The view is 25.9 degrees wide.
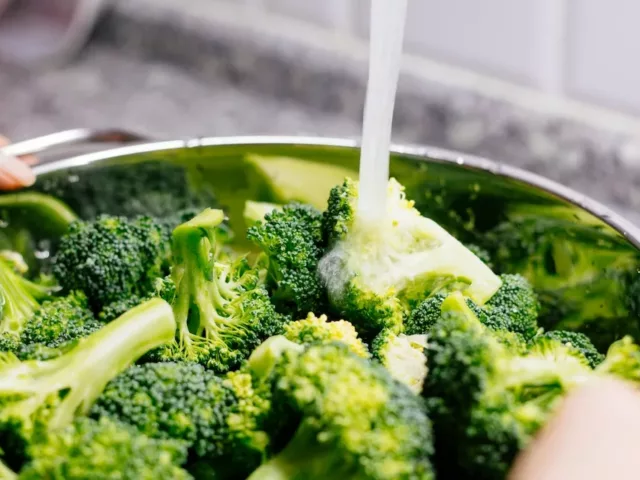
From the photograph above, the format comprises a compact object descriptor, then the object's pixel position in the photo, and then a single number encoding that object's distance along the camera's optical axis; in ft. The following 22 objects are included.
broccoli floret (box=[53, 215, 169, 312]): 1.52
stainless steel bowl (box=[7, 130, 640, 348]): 1.50
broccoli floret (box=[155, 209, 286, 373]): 1.40
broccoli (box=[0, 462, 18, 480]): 1.23
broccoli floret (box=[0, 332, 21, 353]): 1.42
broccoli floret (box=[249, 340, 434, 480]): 1.18
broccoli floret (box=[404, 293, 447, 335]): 1.42
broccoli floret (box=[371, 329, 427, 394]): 1.34
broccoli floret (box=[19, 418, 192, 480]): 1.18
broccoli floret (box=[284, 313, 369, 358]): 1.35
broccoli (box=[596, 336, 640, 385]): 1.31
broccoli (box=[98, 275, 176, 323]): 1.42
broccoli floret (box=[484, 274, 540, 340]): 1.44
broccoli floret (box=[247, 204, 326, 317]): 1.45
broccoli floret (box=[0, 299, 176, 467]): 1.26
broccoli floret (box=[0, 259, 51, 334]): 1.48
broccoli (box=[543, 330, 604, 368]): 1.42
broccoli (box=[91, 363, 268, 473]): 1.26
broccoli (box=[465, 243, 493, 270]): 1.55
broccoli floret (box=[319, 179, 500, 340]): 1.43
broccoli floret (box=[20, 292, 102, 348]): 1.44
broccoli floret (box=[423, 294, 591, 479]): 1.19
